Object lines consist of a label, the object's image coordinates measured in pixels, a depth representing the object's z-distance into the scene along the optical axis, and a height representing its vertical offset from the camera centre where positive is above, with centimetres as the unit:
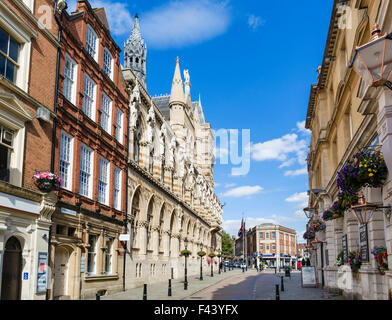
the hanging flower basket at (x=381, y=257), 1153 -71
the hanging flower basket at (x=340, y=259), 1940 -129
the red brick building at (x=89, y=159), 1862 +408
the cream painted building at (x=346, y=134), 958 +347
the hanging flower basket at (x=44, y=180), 1524 +208
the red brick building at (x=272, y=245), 11581 -340
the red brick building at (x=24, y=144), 1405 +345
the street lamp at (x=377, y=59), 594 +268
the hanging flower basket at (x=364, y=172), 897 +143
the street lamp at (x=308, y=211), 2831 +169
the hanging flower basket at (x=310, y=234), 3060 -5
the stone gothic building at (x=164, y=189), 2962 +450
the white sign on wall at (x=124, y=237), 2466 -20
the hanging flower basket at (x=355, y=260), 1536 -107
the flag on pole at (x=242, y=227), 8510 +141
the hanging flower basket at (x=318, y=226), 2502 +48
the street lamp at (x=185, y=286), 2666 -355
